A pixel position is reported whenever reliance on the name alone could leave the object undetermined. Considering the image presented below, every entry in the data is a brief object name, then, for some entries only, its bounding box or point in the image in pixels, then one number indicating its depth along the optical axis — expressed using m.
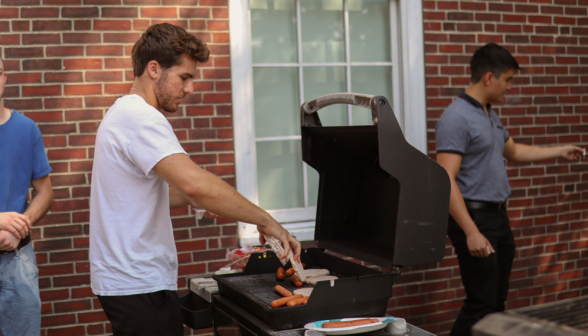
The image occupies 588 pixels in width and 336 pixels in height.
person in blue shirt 2.73
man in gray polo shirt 3.41
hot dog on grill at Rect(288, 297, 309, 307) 1.94
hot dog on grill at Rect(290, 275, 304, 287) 2.32
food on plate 1.85
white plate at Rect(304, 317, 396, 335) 1.84
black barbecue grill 1.99
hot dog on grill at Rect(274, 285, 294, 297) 2.11
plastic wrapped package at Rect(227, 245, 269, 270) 2.95
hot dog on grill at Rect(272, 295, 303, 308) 1.94
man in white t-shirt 1.99
